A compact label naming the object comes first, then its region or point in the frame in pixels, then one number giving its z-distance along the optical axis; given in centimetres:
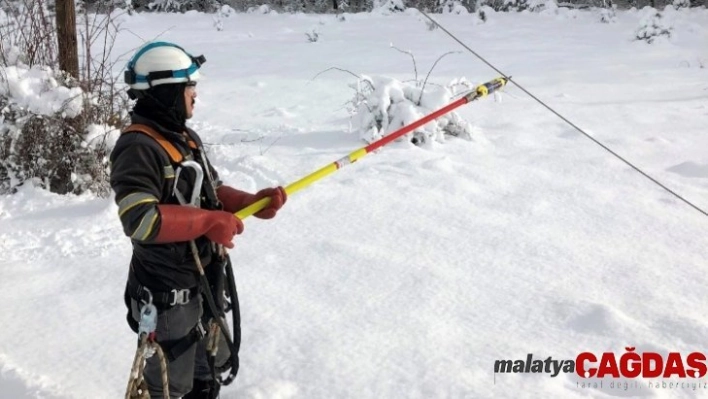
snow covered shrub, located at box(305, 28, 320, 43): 1044
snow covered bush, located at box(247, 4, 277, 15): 1586
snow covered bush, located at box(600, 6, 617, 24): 1166
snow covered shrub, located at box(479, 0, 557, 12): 1366
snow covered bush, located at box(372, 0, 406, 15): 1488
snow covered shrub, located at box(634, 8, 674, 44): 940
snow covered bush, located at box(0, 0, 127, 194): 392
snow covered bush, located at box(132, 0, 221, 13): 1811
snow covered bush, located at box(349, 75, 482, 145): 490
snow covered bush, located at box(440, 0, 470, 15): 1401
